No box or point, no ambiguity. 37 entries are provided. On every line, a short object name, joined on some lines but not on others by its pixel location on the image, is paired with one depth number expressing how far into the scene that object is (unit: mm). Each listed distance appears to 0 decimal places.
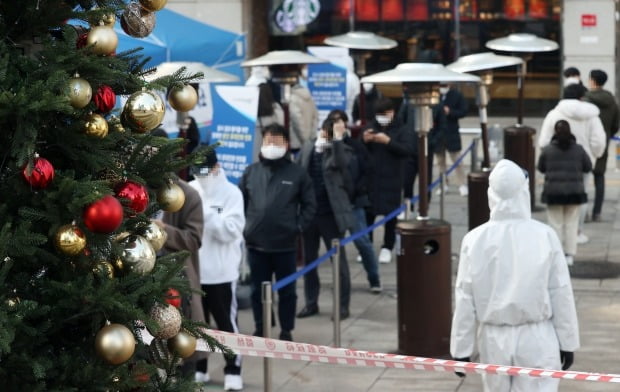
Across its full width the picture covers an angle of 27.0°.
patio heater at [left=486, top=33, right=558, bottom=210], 18547
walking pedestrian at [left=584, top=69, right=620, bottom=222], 17703
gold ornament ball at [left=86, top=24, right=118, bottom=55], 4160
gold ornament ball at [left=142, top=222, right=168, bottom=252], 4484
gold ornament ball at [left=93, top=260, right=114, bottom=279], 4129
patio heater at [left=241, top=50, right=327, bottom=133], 14984
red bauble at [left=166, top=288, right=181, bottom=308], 4438
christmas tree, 3898
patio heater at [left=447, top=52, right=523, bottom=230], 15320
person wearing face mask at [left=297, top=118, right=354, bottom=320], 12438
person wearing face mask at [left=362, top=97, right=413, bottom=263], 14398
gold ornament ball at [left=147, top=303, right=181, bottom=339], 4277
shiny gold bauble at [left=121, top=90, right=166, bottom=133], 4254
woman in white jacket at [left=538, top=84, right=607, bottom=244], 16453
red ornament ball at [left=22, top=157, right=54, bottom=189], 3910
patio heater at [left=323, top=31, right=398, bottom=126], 17047
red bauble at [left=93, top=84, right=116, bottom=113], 4199
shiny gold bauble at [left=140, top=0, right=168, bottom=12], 4531
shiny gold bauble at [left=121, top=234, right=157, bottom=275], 4250
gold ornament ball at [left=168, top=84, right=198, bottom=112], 4562
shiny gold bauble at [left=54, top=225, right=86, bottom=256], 3928
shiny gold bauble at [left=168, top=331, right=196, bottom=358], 4535
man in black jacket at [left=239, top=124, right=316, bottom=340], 11094
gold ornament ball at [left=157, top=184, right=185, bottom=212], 4559
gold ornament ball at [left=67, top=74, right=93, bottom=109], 3965
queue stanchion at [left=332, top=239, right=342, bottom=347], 10586
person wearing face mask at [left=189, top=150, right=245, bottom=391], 10180
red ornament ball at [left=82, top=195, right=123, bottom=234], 3938
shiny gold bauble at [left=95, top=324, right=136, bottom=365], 4016
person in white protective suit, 7402
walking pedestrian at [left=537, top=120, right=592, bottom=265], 14461
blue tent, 15039
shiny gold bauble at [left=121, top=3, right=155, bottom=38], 4496
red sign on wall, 23766
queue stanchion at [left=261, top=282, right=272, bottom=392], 8414
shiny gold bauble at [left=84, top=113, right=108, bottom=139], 4105
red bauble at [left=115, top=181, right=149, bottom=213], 4242
